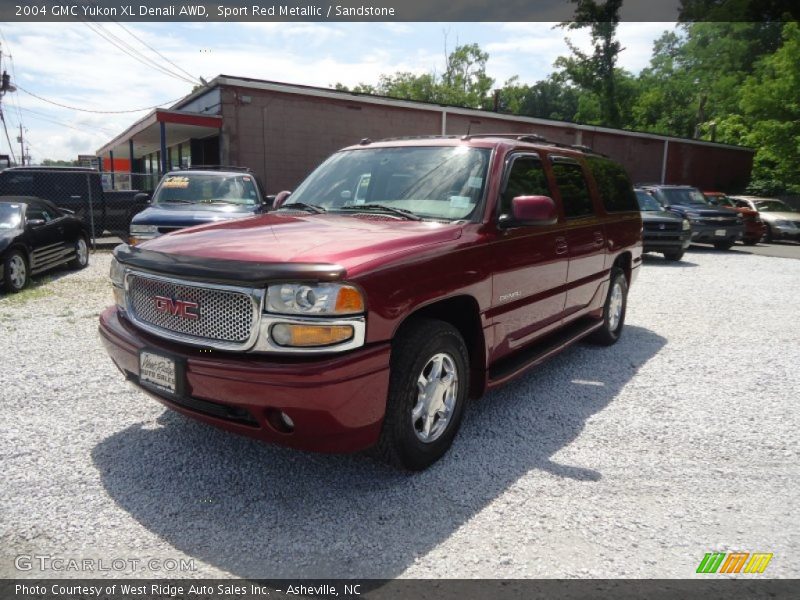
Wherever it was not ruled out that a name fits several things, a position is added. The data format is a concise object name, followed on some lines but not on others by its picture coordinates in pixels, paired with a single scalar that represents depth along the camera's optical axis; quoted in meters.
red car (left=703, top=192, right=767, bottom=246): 18.33
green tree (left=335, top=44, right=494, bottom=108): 60.88
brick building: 16.70
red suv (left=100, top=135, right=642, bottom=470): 2.55
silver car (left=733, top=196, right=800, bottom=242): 19.73
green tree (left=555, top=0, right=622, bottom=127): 42.44
